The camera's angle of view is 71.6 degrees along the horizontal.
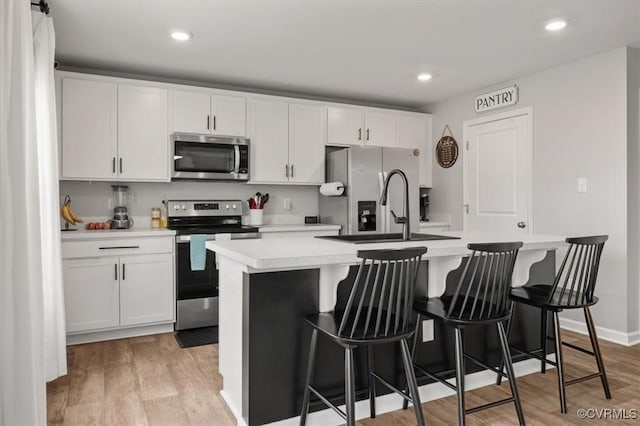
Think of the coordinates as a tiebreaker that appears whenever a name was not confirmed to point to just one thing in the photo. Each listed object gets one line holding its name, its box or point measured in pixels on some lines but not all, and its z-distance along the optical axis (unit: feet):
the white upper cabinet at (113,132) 12.42
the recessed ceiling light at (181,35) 10.68
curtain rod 8.68
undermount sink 8.57
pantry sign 14.52
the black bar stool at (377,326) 5.88
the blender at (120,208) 13.51
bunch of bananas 12.56
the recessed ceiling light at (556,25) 10.06
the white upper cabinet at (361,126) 16.17
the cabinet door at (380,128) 16.84
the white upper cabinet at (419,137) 17.58
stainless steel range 12.82
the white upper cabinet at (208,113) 13.73
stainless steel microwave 13.62
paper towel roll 14.87
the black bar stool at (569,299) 7.93
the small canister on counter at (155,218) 14.25
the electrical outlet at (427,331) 8.45
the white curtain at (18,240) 3.90
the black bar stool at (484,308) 6.81
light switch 12.50
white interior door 14.30
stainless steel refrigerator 14.71
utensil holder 15.20
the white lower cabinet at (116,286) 11.68
